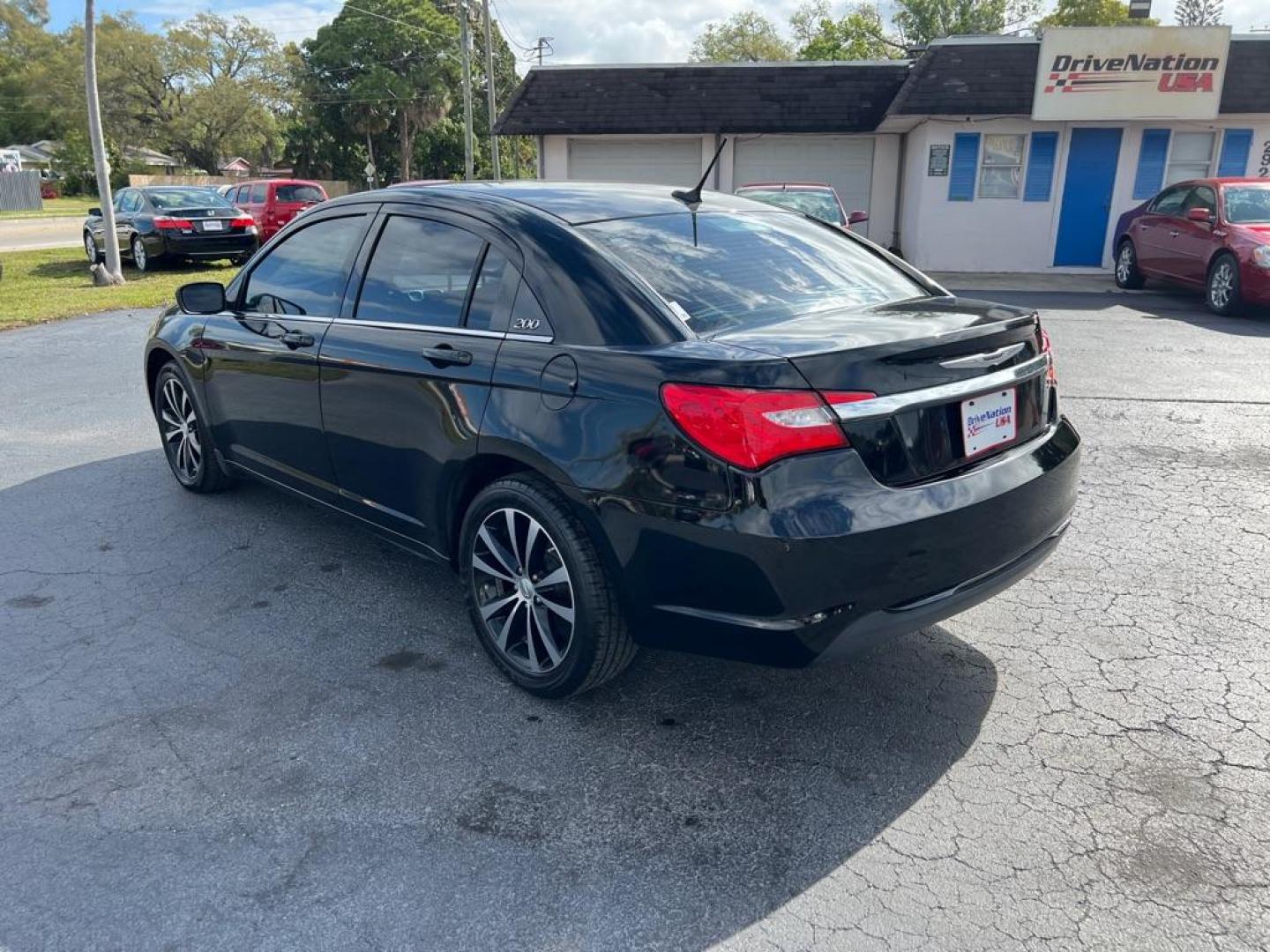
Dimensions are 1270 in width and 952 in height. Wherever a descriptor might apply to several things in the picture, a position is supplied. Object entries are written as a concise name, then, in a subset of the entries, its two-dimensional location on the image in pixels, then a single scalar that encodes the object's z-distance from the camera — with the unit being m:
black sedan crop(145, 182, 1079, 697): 2.60
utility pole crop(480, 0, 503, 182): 37.50
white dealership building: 16.58
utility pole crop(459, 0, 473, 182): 33.22
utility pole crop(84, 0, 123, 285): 15.02
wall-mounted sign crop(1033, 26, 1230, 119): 16.36
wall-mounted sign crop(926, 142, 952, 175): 17.73
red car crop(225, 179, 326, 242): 20.30
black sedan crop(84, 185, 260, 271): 16.69
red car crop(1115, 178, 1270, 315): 10.73
